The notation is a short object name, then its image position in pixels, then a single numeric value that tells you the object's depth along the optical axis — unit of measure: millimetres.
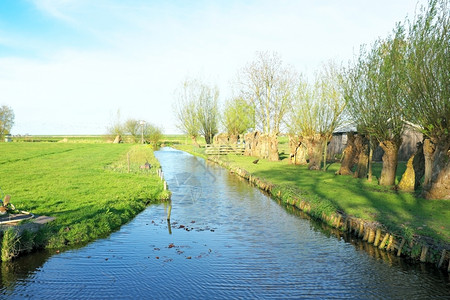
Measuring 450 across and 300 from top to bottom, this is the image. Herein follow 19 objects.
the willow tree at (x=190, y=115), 76312
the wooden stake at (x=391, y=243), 14176
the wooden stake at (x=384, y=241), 14300
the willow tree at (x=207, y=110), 75688
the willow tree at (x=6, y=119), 117975
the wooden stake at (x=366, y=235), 15383
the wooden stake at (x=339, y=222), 17322
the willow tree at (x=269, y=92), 50062
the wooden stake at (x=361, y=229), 15816
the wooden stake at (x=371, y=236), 15091
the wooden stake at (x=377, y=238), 14695
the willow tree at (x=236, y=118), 62688
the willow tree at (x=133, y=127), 116000
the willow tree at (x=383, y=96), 21906
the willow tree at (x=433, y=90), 18312
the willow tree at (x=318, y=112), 34531
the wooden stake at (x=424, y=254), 12911
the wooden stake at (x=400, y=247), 13716
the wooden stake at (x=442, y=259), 12367
